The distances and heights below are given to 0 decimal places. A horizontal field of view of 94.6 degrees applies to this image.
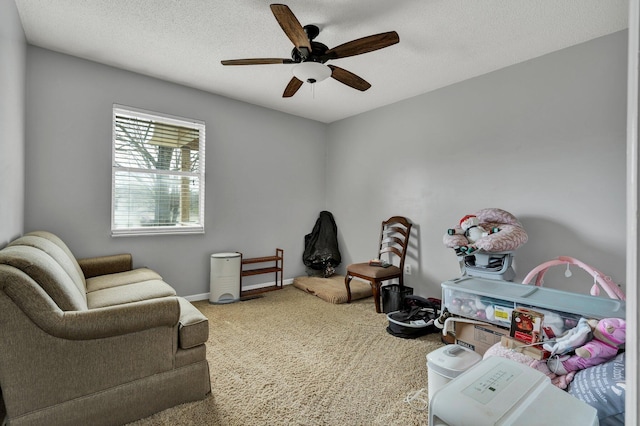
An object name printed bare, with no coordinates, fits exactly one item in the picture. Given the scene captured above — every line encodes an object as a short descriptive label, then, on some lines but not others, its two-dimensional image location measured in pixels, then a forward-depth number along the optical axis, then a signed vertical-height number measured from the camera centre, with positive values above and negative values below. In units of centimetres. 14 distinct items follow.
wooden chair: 330 -56
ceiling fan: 190 +117
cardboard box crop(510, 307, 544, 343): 158 -60
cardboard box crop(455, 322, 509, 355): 203 -86
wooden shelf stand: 388 -77
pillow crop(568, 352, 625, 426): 109 -69
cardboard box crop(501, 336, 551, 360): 148 -69
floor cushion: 364 -97
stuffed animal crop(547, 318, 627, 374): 136 -61
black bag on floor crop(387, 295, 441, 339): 267 -99
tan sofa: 132 -71
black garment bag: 452 -53
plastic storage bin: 175 -55
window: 317 +44
